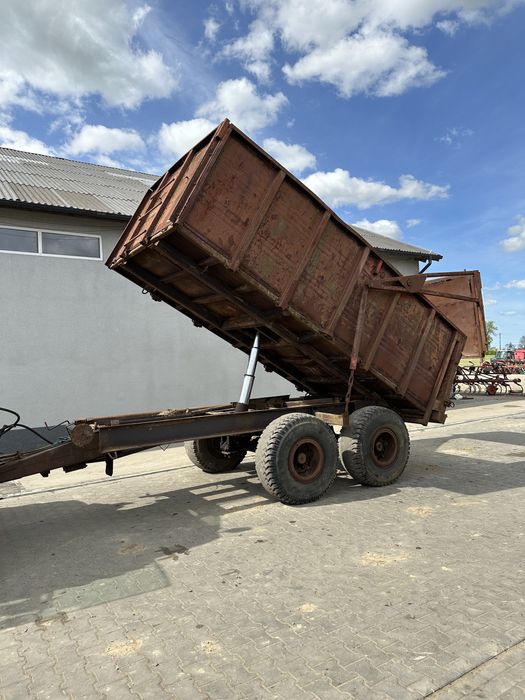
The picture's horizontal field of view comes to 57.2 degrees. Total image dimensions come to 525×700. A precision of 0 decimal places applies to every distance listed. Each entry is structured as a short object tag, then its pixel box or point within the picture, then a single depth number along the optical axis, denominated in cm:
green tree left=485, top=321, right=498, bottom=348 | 11112
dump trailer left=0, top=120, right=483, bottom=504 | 522
